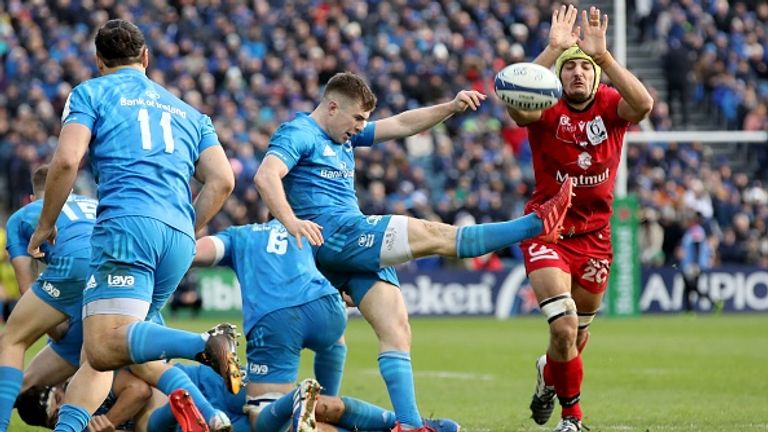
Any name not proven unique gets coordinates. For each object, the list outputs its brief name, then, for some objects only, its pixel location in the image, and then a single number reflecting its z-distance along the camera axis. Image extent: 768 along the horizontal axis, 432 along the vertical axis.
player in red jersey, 20.69
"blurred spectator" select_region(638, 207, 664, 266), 61.94
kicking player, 17.62
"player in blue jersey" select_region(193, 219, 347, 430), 19.34
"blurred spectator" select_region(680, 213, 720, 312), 57.97
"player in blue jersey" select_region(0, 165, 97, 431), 19.20
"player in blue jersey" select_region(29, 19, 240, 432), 16.50
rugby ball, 19.39
